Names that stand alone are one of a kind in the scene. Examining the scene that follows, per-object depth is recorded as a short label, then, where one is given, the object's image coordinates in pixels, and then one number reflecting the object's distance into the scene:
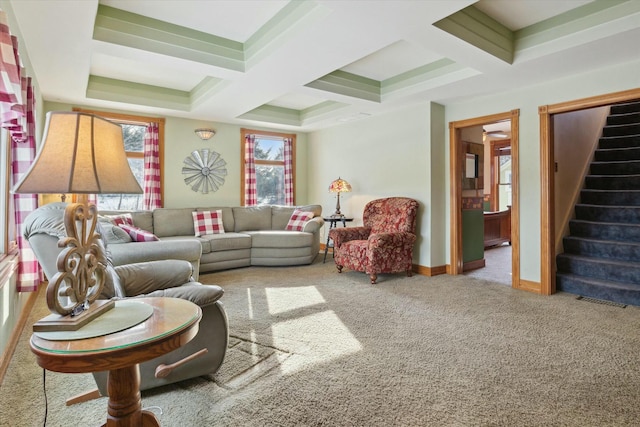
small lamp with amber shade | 5.66
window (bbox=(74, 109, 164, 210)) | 5.32
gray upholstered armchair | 1.73
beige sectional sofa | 4.98
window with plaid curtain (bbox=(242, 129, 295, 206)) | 6.77
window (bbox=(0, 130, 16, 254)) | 2.75
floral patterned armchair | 4.37
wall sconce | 5.82
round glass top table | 1.10
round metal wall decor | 5.86
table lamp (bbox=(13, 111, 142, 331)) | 1.21
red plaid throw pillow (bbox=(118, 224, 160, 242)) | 3.63
